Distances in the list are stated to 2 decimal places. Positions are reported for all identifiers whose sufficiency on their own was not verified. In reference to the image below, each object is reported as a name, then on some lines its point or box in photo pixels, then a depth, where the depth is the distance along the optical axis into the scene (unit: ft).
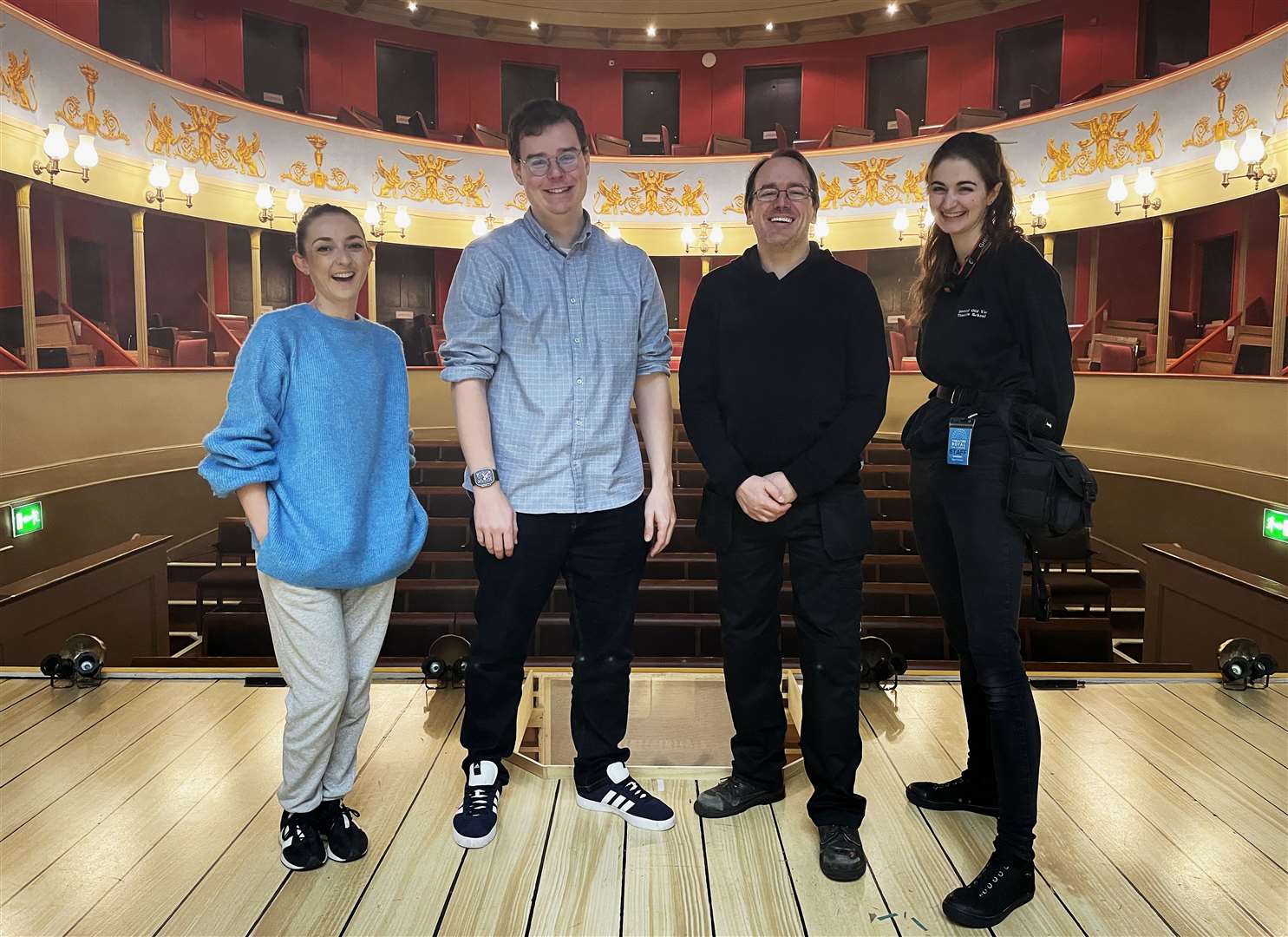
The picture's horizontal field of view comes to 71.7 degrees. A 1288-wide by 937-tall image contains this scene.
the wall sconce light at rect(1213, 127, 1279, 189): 18.45
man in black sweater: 5.48
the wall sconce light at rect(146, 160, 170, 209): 20.39
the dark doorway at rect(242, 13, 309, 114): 27.73
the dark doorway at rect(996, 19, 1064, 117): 28.63
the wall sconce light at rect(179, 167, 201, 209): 21.00
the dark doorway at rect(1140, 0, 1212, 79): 25.05
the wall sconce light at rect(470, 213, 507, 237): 28.60
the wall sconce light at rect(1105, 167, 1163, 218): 21.77
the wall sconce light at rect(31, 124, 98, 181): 17.33
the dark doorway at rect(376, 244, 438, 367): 33.37
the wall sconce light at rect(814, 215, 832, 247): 29.01
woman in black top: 4.99
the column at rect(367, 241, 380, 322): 27.67
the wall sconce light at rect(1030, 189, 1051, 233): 24.67
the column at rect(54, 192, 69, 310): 24.17
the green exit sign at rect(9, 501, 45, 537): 14.84
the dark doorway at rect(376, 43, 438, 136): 30.81
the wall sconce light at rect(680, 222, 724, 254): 30.35
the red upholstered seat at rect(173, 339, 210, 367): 23.07
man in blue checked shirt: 5.49
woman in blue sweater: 5.02
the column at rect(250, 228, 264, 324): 24.11
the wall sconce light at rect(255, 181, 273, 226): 23.56
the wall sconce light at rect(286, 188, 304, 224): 24.36
